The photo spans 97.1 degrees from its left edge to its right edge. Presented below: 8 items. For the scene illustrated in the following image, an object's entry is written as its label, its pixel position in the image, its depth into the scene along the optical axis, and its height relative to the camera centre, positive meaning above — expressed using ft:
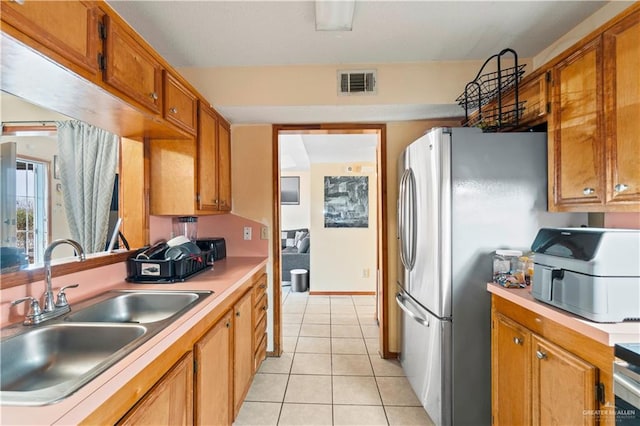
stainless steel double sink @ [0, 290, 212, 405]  2.97 -1.53
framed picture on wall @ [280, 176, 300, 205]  23.15 +1.75
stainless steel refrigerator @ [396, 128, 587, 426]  5.27 -0.34
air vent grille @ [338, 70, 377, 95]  7.07 +3.26
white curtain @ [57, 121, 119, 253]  4.95 +0.65
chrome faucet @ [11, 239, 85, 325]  3.43 -1.17
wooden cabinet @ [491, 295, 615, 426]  3.15 -2.13
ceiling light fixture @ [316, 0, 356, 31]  4.82 +3.57
